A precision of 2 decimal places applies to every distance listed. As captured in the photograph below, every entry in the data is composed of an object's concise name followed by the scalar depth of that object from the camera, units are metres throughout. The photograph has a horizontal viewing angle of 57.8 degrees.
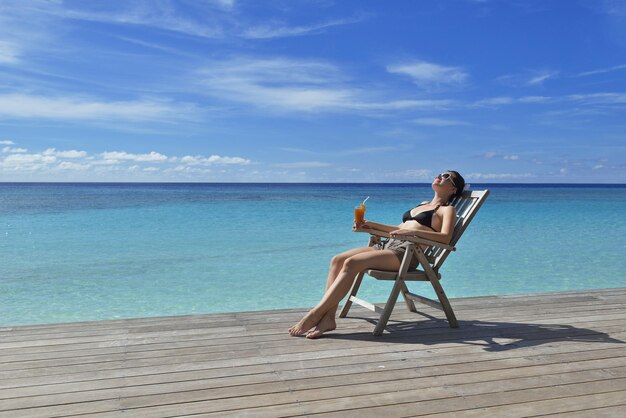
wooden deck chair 3.58
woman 3.53
